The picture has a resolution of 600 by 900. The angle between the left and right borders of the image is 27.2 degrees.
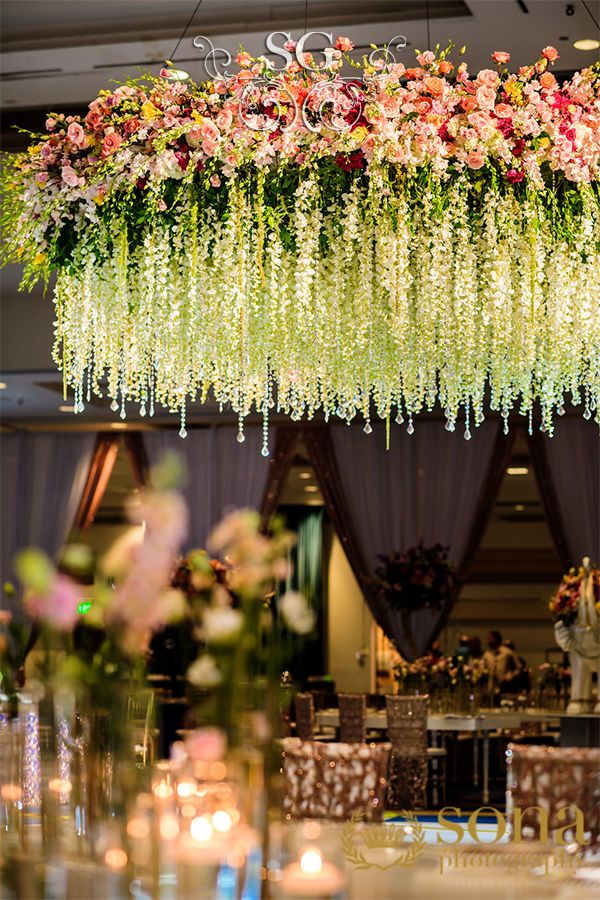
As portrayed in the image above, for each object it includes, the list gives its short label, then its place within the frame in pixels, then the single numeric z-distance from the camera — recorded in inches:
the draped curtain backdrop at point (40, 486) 478.3
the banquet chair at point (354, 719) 367.9
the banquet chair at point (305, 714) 374.3
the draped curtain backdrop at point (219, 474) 462.9
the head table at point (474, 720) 361.7
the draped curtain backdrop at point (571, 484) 432.5
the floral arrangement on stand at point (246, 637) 81.7
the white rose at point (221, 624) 79.4
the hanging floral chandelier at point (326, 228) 161.5
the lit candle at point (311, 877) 98.4
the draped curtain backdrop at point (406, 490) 443.5
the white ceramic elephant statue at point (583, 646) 321.4
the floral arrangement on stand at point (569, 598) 331.3
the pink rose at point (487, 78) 158.1
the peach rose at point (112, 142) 162.9
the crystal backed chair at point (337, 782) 173.3
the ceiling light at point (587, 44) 224.8
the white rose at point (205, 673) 81.6
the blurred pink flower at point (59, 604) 74.8
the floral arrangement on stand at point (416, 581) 407.8
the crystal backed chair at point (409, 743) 354.6
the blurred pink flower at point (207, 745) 79.4
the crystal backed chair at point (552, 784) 164.6
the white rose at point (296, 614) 81.0
